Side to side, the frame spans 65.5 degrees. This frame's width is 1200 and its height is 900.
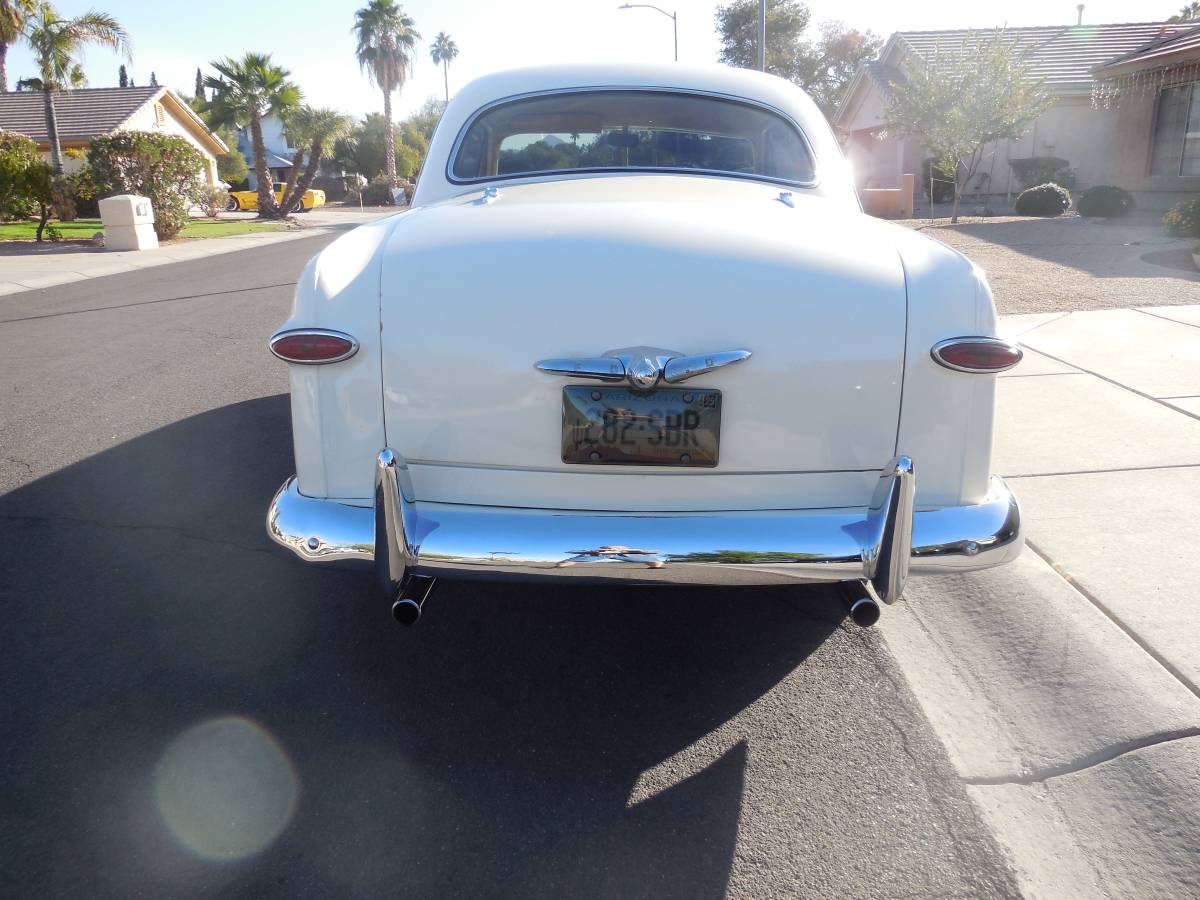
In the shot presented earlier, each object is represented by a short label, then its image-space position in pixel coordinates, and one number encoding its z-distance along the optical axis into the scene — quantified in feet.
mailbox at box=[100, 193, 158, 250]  63.36
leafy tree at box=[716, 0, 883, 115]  161.58
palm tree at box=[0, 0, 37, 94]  82.99
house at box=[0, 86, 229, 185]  123.13
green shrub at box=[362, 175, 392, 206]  163.12
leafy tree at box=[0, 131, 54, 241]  68.33
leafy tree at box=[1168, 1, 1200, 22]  133.18
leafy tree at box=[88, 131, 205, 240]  69.56
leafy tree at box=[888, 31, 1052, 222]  62.64
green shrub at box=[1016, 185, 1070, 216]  66.59
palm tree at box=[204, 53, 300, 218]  110.54
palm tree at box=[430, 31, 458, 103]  307.17
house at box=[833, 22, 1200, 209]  63.77
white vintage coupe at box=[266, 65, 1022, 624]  7.89
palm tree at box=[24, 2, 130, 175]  80.84
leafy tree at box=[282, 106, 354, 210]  116.98
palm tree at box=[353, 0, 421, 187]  160.66
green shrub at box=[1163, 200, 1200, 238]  42.39
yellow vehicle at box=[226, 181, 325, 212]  140.77
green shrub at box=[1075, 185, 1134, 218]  60.95
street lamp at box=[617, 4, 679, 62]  96.11
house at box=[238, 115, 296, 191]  187.32
